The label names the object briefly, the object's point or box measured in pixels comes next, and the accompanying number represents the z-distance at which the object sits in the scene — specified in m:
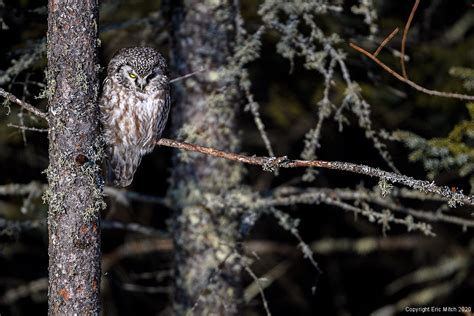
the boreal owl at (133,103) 8.35
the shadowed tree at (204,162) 8.89
